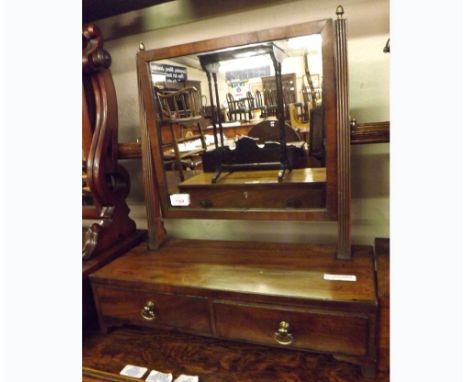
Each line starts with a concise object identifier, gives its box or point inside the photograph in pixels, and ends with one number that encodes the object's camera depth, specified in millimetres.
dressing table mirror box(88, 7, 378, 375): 806
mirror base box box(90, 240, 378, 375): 769
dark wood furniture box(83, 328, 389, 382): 829
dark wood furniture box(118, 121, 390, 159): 949
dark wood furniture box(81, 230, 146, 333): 1028
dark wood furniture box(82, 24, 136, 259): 1113
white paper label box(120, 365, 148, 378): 851
